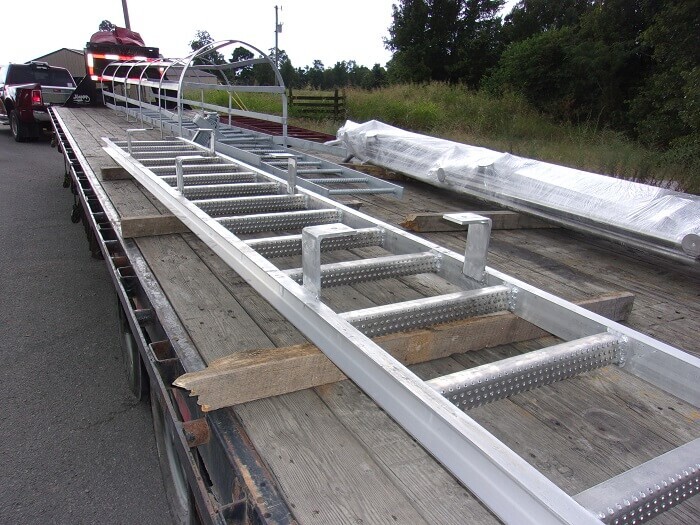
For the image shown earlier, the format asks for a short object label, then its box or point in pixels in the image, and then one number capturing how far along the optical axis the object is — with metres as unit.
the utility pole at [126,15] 25.59
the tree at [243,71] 49.09
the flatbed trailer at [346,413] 1.46
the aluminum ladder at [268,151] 5.36
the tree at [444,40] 32.16
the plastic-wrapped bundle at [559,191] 3.38
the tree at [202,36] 91.26
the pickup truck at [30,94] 13.15
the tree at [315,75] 85.12
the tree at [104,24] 76.72
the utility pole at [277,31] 20.69
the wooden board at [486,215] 4.20
